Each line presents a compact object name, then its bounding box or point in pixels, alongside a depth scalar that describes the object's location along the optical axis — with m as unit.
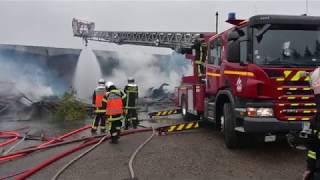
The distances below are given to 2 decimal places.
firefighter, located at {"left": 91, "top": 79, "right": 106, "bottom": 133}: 7.51
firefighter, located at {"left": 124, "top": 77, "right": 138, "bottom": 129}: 8.06
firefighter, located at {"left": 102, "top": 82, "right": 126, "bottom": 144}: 6.27
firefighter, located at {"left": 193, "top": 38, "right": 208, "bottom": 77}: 6.90
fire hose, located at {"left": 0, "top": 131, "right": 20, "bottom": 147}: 6.78
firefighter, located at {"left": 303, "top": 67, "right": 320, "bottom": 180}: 2.20
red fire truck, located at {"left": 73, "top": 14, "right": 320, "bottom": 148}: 4.46
